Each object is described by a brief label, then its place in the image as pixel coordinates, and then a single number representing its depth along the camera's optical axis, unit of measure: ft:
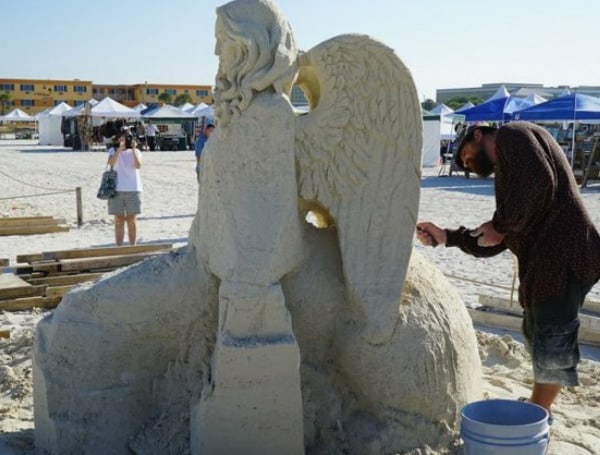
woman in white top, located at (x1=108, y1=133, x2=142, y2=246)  26.94
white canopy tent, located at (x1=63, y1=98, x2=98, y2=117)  109.91
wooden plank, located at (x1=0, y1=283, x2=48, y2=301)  20.13
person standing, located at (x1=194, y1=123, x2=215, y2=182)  34.77
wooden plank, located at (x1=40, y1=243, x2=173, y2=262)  23.71
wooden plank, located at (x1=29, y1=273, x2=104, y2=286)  21.65
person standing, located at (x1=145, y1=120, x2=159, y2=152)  106.93
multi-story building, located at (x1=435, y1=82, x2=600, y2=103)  288.30
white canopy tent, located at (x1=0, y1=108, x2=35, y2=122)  150.10
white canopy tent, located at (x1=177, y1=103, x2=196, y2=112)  123.22
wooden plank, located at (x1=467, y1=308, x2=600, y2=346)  18.02
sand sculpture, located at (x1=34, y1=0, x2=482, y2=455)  9.90
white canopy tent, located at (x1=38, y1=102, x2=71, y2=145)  128.16
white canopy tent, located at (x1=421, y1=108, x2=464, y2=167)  75.05
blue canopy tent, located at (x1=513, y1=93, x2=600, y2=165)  53.72
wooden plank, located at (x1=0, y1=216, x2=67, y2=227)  33.47
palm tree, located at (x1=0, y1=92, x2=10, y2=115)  249.73
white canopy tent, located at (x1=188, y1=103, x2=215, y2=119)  110.63
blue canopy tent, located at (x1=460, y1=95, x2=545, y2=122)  62.23
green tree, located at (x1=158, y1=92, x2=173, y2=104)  239.77
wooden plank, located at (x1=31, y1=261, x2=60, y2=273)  22.40
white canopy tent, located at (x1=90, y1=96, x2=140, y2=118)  101.81
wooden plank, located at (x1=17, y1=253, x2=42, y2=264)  23.75
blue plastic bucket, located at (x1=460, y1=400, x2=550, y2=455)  8.27
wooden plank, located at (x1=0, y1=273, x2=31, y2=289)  20.49
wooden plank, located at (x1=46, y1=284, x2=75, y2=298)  20.43
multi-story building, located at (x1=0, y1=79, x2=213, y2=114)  263.49
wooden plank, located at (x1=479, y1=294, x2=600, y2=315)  18.34
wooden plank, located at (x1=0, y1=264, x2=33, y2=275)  22.81
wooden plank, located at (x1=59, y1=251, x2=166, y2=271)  22.50
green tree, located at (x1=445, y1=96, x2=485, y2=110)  184.24
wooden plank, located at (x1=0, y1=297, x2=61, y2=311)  19.81
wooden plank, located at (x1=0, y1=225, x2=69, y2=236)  32.91
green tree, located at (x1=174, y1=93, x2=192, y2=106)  236.53
